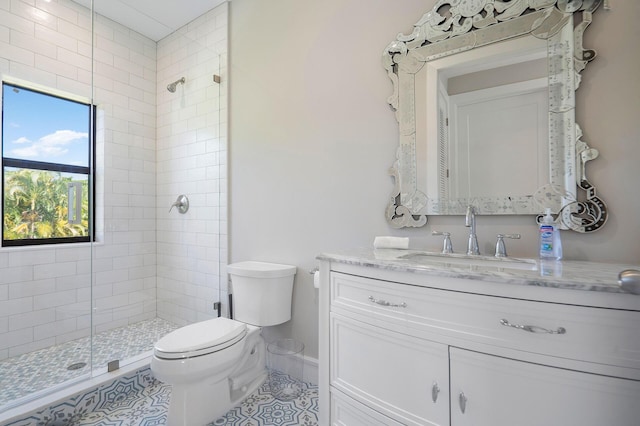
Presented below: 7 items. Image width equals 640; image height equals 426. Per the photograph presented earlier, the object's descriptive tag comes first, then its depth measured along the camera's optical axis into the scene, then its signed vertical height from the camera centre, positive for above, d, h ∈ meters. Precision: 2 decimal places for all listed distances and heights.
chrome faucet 1.29 -0.09
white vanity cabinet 0.75 -0.43
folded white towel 1.46 -0.14
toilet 1.40 -0.68
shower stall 2.07 +0.19
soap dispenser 1.13 -0.11
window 2.10 +0.38
